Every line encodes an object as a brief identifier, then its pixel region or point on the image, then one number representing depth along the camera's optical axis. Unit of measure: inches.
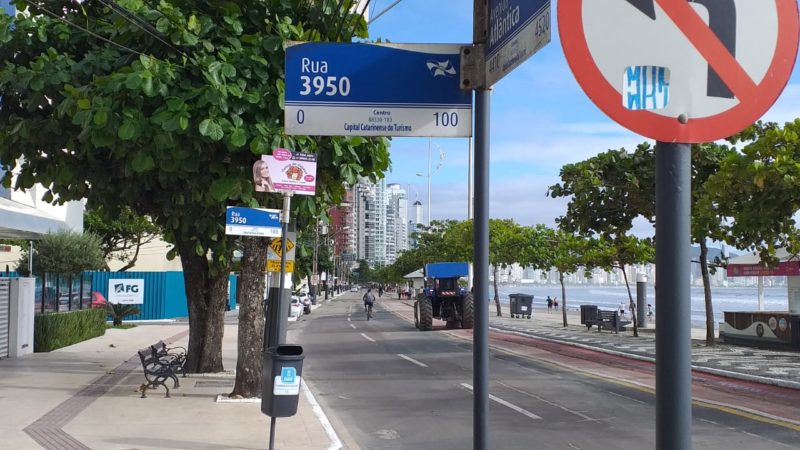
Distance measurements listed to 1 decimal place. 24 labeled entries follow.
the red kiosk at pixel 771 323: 874.8
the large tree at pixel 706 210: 625.1
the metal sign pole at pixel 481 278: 159.8
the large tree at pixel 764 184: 507.5
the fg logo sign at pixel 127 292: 1187.9
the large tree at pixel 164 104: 420.2
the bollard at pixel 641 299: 1321.4
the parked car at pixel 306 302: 2009.2
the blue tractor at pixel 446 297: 1266.0
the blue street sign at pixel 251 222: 388.2
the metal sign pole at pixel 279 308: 352.2
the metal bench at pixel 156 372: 514.8
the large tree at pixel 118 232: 1641.2
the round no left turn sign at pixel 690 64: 78.7
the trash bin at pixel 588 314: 1275.8
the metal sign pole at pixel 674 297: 80.7
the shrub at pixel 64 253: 1191.6
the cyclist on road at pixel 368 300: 1655.3
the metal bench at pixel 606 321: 1197.2
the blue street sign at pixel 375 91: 177.2
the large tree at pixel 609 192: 908.6
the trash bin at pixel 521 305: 1766.7
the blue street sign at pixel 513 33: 139.3
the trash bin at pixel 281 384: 331.6
